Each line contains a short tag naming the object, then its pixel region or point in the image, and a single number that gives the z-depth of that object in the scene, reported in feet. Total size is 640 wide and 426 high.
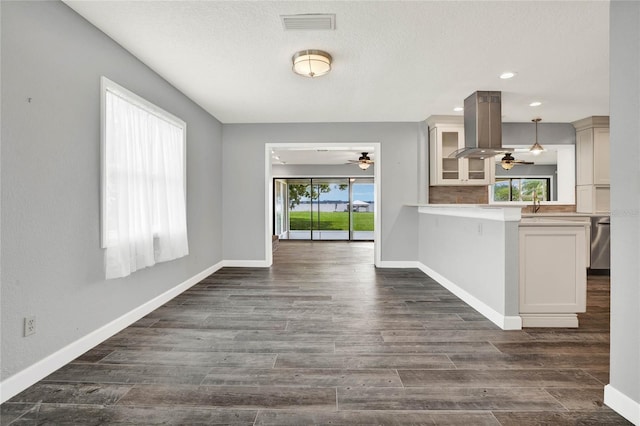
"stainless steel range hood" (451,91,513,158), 13.47
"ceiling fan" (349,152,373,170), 24.29
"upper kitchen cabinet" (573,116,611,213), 17.34
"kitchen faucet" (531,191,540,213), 17.93
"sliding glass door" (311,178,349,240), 33.50
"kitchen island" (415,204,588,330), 9.05
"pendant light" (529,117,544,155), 16.90
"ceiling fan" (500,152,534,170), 19.88
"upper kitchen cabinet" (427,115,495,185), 17.28
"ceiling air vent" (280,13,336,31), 7.97
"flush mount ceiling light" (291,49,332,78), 9.63
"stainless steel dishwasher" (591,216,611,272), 16.40
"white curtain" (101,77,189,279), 8.52
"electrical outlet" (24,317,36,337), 6.32
